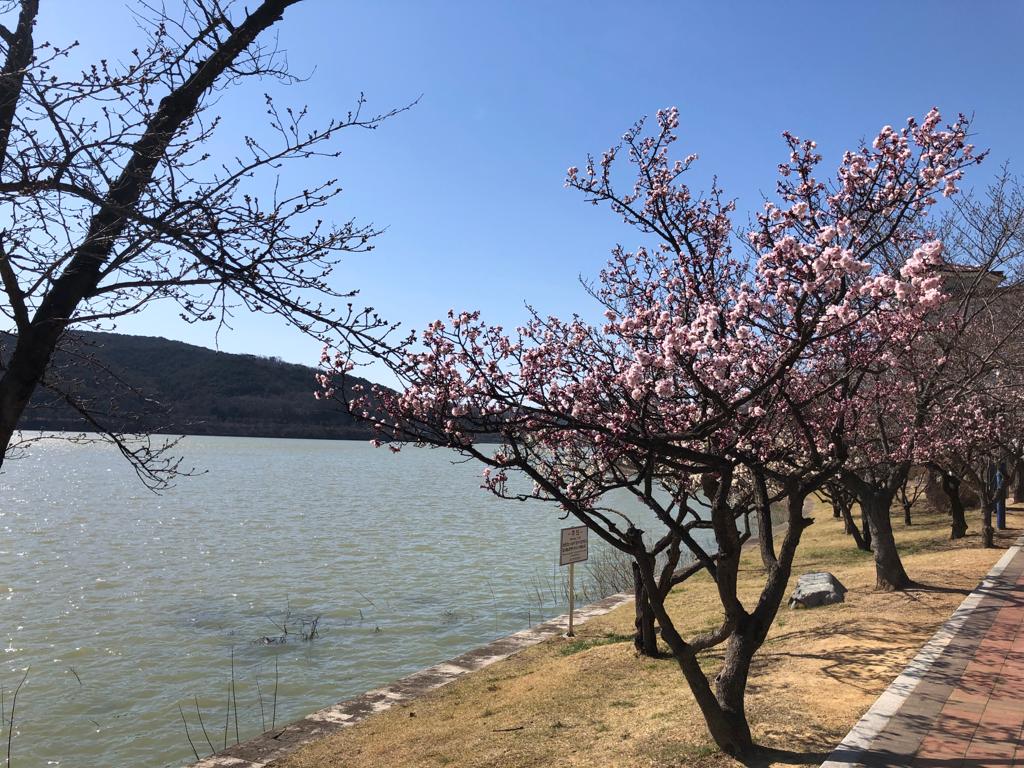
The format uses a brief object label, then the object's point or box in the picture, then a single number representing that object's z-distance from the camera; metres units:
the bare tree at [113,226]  3.60
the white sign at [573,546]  12.57
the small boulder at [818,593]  11.33
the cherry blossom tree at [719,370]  5.10
